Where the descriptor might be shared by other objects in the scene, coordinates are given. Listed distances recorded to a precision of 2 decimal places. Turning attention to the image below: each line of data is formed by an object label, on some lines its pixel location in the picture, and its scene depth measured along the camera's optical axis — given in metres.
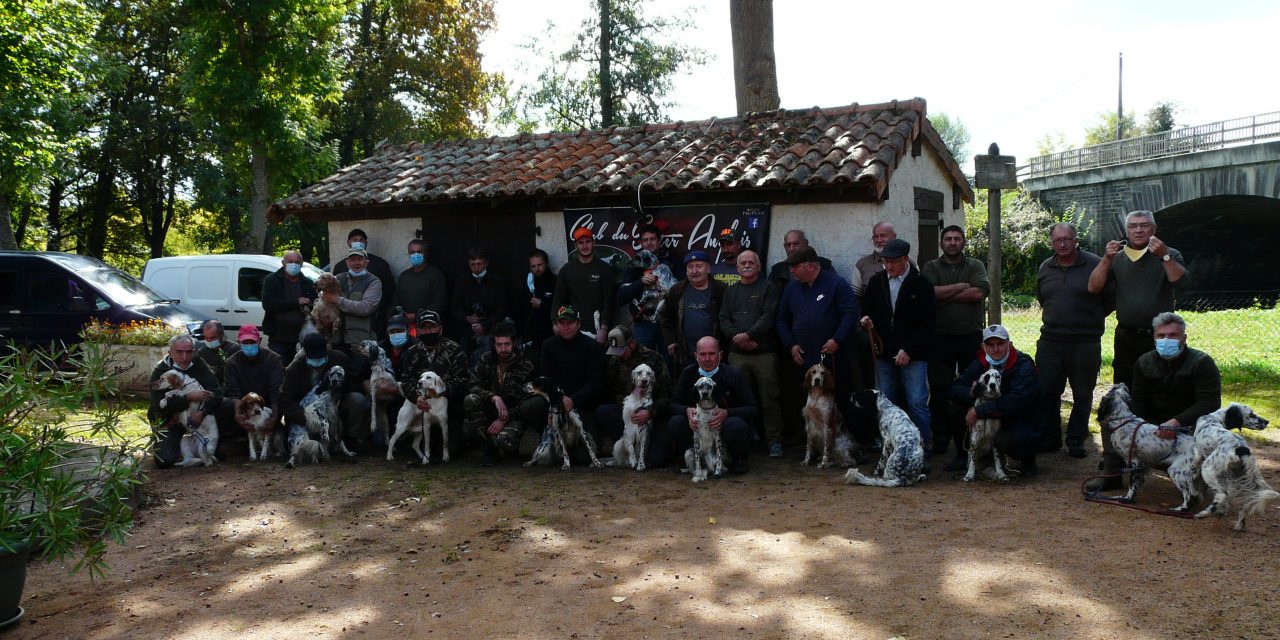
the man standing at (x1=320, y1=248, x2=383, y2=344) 9.34
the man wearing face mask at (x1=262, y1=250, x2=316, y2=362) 9.54
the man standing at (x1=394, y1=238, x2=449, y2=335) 9.91
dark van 12.60
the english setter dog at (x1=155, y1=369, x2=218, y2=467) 8.33
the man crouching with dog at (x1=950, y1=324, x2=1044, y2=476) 6.76
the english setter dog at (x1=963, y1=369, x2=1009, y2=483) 6.75
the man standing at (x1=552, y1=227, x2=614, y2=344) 9.07
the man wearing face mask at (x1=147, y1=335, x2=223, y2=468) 8.34
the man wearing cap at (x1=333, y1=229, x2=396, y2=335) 10.12
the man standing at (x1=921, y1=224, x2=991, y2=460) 7.90
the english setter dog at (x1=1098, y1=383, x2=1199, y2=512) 5.78
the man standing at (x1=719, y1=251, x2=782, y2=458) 8.02
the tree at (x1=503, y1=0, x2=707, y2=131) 24.91
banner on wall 9.11
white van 13.68
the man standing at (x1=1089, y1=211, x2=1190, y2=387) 7.05
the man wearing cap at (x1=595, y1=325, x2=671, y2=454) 7.93
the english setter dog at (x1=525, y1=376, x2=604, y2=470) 7.95
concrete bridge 22.31
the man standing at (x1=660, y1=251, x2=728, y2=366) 8.30
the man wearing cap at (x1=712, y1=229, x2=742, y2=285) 8.94
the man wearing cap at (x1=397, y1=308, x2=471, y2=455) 8.32
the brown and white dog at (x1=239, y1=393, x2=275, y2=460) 8.40
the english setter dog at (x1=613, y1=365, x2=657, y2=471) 7.66
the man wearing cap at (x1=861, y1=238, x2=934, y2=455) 7.48
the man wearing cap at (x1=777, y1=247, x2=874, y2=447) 7.73
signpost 9.36
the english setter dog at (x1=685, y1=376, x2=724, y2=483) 7.30
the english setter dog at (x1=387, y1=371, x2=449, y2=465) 8.04
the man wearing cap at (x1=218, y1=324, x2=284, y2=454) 8.57
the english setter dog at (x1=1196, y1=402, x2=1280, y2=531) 5.35
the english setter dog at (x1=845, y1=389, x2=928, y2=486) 6.80
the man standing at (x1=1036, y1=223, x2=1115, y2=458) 7.53
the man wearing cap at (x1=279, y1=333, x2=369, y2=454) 8.38
